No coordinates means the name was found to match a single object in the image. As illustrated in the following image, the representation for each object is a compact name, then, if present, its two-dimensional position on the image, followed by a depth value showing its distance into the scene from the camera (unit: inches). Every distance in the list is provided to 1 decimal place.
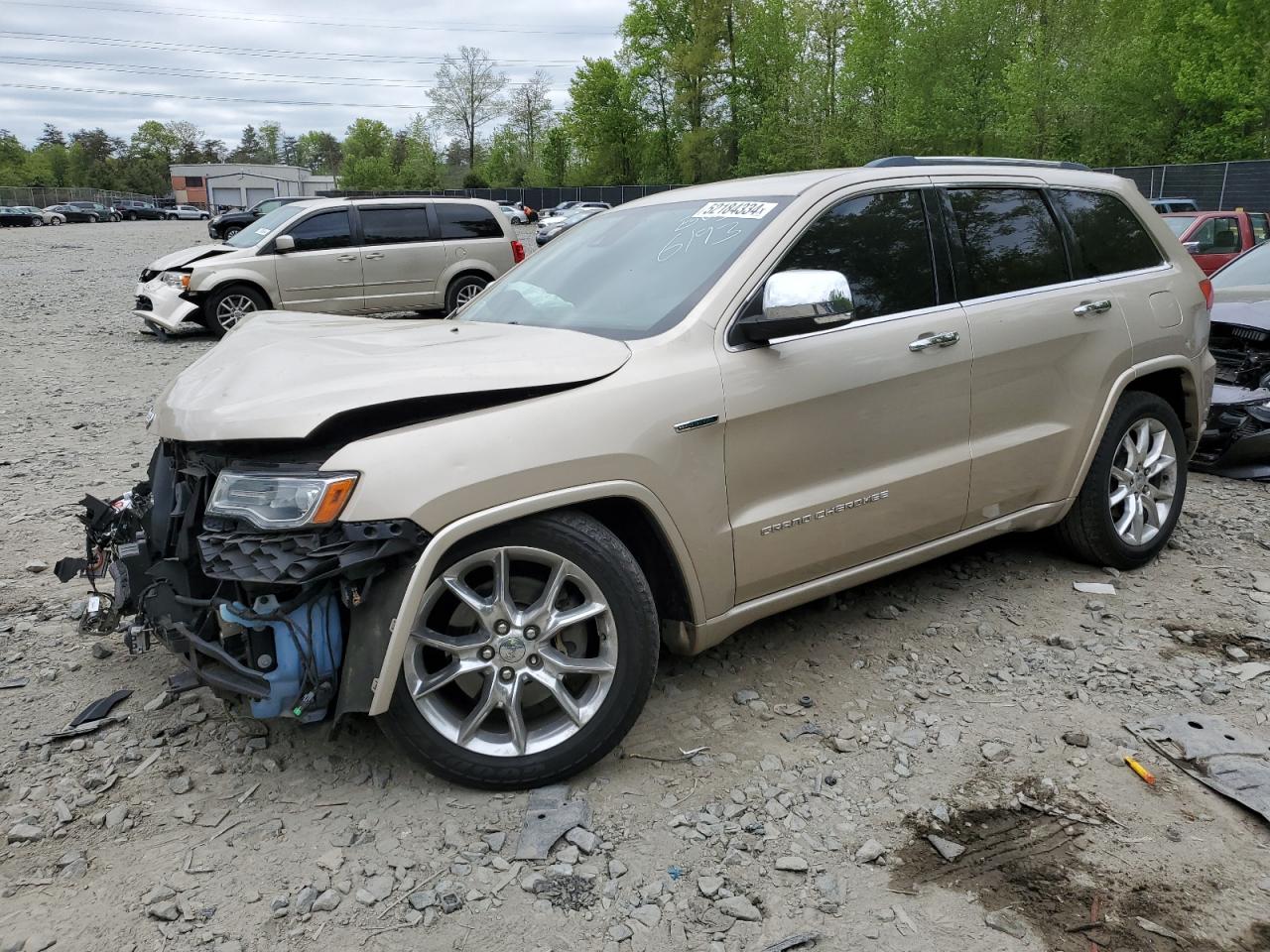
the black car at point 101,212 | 2733.8
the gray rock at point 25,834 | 114.0
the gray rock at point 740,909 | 101.8
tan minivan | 499.8
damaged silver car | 257.9
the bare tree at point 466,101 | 3580.2
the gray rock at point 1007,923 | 99.0
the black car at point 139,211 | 2856.8
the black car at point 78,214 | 2650.1
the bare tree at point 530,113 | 3595.0
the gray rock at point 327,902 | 103.3
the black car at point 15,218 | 2290.8
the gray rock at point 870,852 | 110.7
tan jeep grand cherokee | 109.7
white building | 4618.6
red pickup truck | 593.3
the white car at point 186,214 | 3021.7
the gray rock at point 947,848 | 111.0
